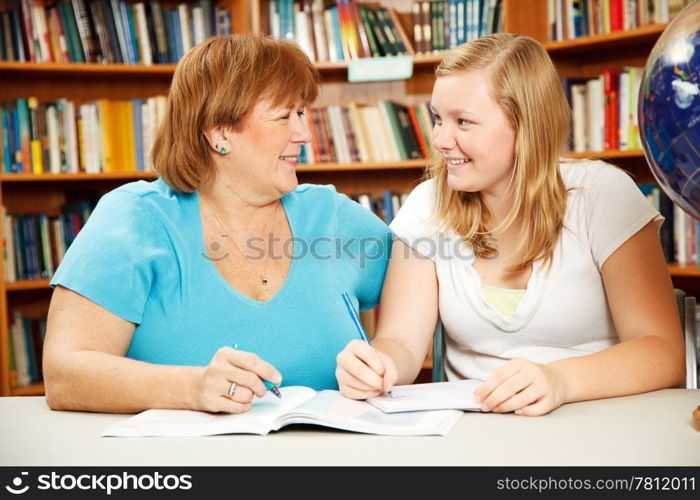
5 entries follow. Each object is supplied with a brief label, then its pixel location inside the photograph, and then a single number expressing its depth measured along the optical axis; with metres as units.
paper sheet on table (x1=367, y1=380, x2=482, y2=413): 1.16
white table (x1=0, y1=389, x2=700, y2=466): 0.95
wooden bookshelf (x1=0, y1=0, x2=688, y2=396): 3.02
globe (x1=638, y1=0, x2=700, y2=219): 0.95
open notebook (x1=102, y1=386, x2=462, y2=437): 1.06
